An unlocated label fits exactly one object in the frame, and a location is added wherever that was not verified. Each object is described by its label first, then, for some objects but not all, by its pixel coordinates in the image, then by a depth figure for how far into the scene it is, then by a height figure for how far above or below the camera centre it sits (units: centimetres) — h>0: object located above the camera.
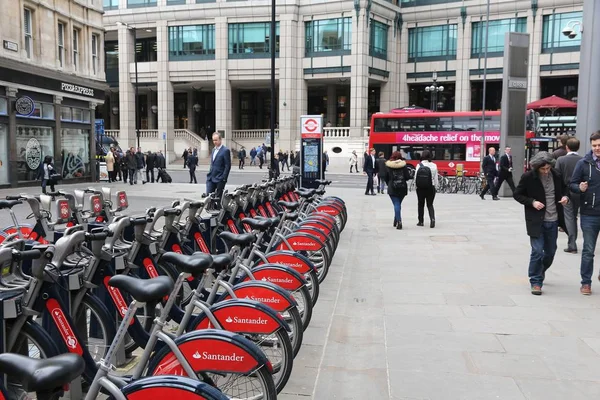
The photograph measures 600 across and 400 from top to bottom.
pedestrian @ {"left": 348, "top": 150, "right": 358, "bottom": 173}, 4046 -105
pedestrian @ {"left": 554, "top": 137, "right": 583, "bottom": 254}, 859 -78
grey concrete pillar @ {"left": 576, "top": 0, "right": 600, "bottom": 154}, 1227 +155
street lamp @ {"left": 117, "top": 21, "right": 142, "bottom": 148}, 4694 +313
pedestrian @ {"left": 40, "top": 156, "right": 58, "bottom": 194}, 1955 -96
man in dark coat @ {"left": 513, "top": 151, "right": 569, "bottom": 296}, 661 -66
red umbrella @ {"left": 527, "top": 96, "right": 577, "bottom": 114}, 3316 +269
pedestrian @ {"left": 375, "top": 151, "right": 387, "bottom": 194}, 2056 -82
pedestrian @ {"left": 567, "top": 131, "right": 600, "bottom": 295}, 667 -64
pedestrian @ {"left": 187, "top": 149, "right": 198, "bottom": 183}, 2694 -96
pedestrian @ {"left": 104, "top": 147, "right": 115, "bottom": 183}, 2655 -99
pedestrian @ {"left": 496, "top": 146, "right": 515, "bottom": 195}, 1784 -75
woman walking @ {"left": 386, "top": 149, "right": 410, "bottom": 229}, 1202 -67
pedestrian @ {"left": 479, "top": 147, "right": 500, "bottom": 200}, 1890 -83
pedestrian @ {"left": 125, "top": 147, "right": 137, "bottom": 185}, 2568 -95
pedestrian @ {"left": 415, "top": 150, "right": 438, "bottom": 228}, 1187 -68
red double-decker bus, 3097 +73
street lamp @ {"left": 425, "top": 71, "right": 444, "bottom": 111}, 3929 +420
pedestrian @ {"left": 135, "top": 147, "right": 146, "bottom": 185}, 2686 -99
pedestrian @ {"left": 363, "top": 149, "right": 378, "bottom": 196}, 2138 -86
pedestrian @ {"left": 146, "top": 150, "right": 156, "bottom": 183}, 2748 -95
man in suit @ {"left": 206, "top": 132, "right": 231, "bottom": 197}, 1025 -40
